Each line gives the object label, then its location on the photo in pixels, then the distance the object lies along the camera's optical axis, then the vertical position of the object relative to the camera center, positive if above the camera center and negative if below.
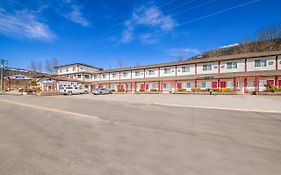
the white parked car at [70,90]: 26.54 -0.65
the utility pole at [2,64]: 37.35 +7.86
